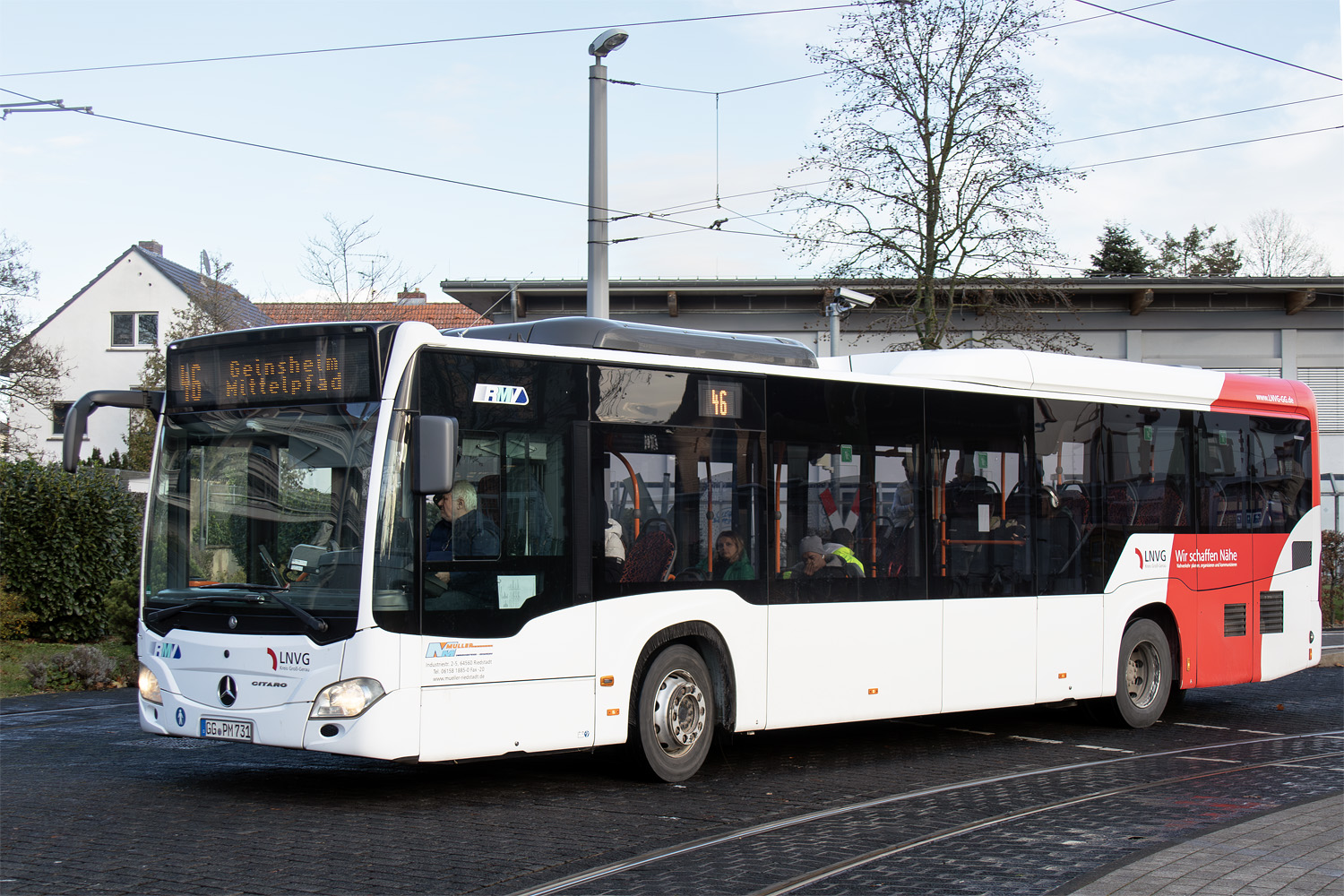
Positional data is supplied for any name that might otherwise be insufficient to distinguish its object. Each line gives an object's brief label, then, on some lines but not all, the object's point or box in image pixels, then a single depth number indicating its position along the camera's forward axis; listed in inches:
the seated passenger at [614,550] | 352.2
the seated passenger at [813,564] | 396.6
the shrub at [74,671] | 605.6
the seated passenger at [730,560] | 376.8
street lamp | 582.2
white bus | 314.3
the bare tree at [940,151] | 855.7
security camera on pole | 824.3
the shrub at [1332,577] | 959.6
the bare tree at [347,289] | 1418.6
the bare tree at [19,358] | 1183.6
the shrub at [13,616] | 684.7
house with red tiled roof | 1540.4
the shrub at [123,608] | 686.5
